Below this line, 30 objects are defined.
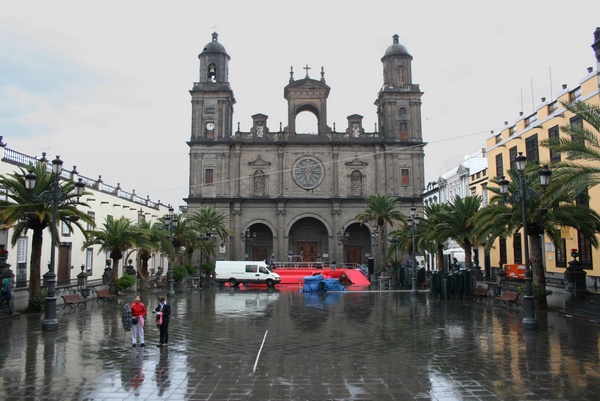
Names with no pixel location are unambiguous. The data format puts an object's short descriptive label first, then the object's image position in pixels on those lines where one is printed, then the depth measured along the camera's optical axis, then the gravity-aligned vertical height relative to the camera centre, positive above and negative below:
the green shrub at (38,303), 20.97 -1.96
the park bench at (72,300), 21.67 -1.94
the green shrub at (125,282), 28.86 -1.54
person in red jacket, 12.80 -1.70
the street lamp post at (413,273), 30.48 -1.24
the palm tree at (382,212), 44.25 +3.75
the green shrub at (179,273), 39.06 -1.46
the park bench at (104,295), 25.72 -2.05
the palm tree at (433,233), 29.80 +1.35
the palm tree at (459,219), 29.05 +2.01
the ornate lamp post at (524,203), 15.44 +1.64
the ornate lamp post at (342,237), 51.84 +1.79
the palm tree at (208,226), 42.16 +2.74
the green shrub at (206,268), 42.43 -1.10
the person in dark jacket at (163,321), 12.94 -1.71
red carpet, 41.38 -1.74
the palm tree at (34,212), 19.72 +1.80
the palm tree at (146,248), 30.15 +0.46
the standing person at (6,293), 18.81 -1.38
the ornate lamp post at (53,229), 15.80 +0.90
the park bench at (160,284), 36.54 -2.11
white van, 38.88 -1.37
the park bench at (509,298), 20.98 -1.93
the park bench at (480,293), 25.39 -2.05
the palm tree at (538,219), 19.19 +1.34
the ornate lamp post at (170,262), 29.23 -0.41
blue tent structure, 32.78 -1.97
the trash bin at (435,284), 29.20 -1.81
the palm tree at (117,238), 28.59 +1.03
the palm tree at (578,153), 15.43 +3.16
